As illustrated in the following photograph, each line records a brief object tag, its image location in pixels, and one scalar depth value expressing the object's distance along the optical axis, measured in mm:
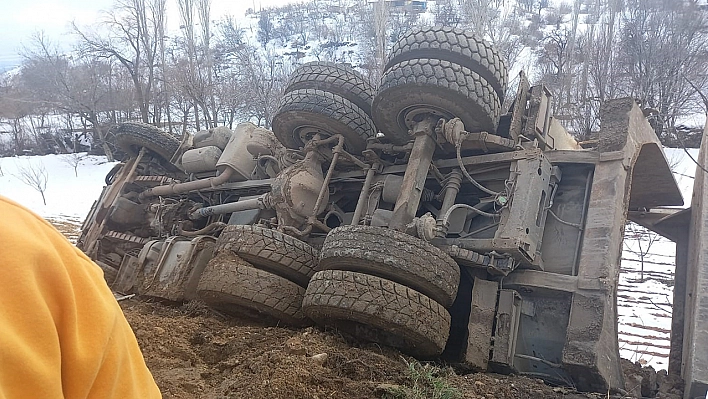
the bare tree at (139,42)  24750
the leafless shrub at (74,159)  23825
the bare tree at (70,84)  27922
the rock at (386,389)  2611
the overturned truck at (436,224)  3428
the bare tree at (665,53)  18453
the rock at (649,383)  4305
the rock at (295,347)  3014
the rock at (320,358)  2914
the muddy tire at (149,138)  7523
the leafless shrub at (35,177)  19719
